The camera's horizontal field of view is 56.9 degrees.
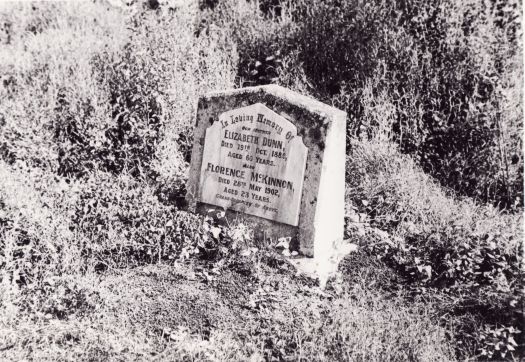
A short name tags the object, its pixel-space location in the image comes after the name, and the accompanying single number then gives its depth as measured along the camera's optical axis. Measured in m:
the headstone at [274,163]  3.48
